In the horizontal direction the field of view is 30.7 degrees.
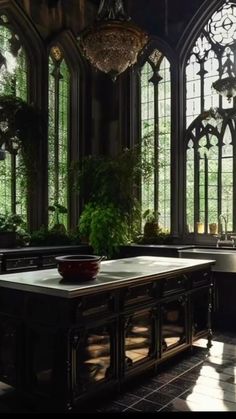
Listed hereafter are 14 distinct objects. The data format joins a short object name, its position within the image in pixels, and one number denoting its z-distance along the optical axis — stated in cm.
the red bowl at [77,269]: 270
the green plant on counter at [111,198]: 549
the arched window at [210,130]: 620
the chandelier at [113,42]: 313
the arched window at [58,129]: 645
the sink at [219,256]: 488
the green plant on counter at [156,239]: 612
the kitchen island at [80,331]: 247
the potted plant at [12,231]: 511
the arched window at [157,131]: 667
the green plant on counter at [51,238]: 564
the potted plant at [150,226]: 622
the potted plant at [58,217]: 601
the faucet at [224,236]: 566
